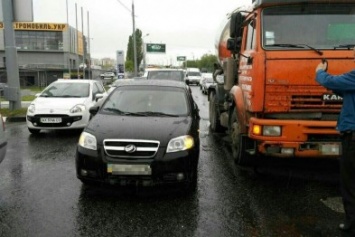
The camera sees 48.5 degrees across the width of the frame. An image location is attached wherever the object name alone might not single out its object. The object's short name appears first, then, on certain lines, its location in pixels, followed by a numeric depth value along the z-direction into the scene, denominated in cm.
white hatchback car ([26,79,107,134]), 953
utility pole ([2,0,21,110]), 1344
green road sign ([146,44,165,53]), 5618
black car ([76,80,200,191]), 499
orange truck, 525
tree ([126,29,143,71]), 7294
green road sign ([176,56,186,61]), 7432
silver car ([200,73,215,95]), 2852
